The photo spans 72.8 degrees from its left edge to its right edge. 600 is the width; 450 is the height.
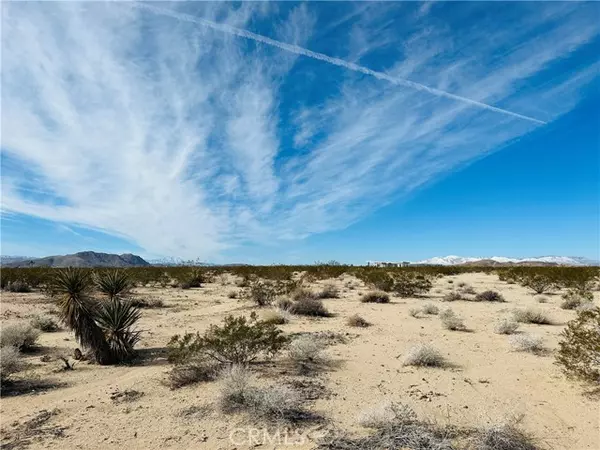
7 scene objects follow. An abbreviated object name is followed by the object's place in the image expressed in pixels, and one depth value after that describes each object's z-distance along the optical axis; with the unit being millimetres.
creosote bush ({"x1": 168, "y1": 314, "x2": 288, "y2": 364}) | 8117
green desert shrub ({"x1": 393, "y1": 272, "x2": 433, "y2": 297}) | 22828
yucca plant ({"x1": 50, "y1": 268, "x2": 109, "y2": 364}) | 9195
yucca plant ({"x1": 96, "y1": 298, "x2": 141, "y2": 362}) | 9461
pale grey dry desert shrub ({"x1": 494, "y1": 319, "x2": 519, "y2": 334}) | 12047
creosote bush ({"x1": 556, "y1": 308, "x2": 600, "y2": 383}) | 7320
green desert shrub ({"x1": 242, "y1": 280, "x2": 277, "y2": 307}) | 18562
